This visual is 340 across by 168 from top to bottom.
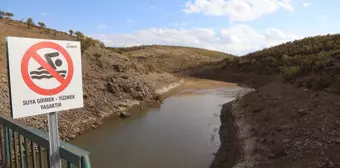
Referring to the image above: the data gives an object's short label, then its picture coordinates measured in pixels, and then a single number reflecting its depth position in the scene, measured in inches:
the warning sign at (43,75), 104.5
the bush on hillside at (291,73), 596.5
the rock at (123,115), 606.9
